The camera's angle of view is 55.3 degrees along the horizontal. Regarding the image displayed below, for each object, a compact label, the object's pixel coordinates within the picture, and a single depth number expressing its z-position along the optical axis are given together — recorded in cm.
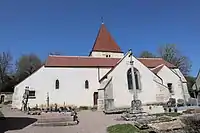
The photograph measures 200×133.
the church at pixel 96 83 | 2702
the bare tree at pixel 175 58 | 4647
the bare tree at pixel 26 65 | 5228
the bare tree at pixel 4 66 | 4897
